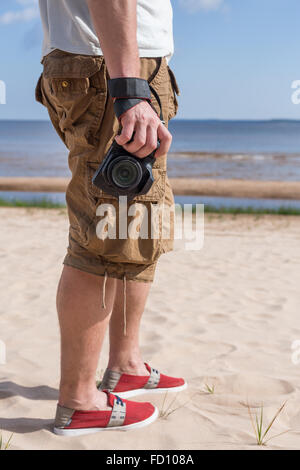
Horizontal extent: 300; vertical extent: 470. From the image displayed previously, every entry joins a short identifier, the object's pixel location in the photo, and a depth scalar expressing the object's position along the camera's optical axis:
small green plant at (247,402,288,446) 2.54
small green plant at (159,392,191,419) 2.71
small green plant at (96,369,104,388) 3.00
